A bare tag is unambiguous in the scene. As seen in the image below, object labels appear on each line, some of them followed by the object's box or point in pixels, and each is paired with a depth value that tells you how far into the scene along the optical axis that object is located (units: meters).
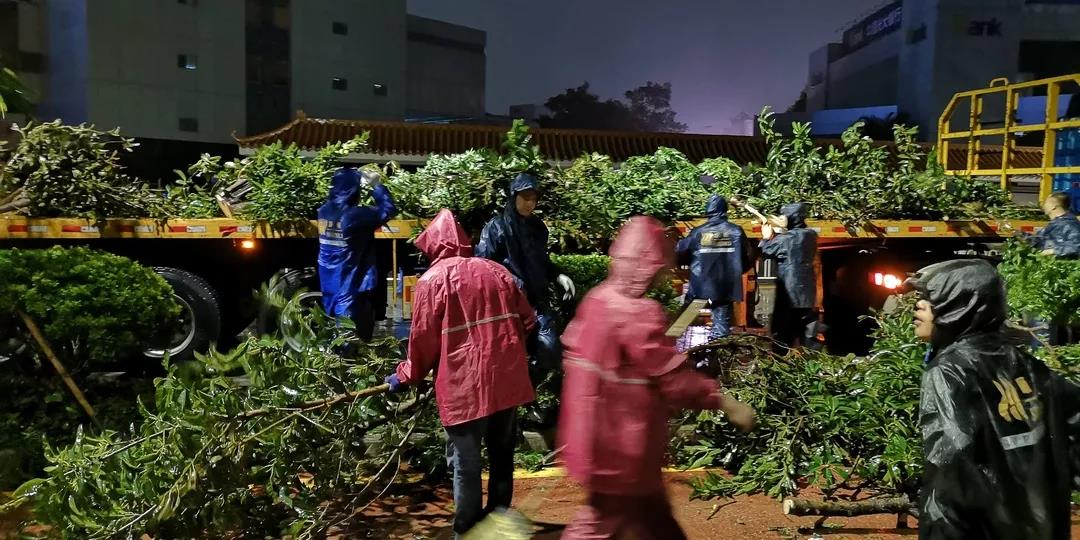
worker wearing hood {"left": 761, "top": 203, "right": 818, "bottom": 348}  6.79
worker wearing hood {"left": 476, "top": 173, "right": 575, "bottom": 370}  4.95
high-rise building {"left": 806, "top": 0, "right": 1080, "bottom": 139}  29.00
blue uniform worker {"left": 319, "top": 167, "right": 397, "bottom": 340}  6.03
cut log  3.76
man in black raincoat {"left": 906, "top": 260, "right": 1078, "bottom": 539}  1.93
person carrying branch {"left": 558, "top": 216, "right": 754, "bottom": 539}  2.35
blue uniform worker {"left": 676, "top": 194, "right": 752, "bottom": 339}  6.71
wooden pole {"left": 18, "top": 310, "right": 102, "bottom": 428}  4.97
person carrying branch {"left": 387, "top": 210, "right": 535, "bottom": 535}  3.35
